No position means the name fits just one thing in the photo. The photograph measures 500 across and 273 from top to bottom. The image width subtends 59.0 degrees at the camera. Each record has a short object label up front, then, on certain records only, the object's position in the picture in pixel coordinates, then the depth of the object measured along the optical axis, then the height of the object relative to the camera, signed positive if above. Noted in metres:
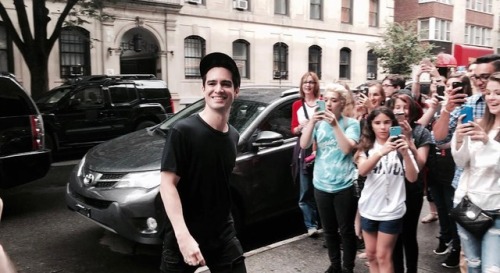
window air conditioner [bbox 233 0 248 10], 22.14 +4.26
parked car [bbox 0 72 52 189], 5.77 -0.66
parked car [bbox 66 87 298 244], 4.31 -0.92
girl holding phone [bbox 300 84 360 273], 3.90 -0.79
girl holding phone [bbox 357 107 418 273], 3.39 -0.78
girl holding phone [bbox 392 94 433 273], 3.60 -0.80
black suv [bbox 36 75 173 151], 10.50 -0.48
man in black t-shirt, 2.43 -0.50
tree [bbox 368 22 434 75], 23.34 +2.15
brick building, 31.72 +5.13
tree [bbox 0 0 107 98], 12.14 +1.41
